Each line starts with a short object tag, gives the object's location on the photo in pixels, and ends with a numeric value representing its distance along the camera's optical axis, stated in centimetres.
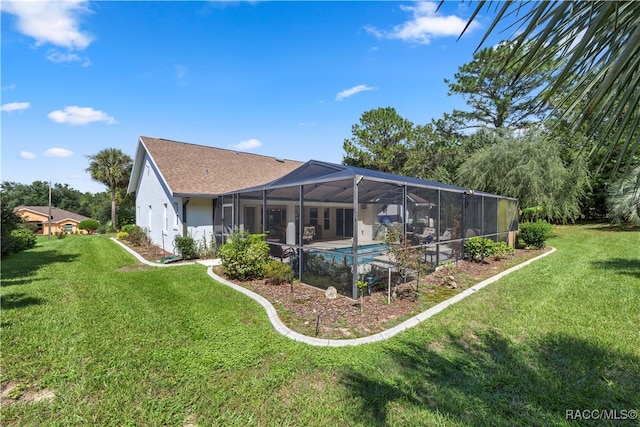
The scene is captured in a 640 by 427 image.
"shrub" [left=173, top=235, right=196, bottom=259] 1141
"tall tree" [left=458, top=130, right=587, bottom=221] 1620
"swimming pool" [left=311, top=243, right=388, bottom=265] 632
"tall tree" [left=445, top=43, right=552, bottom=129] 2419
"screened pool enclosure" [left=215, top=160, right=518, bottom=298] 677
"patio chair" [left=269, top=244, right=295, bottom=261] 877
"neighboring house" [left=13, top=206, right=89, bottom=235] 3950
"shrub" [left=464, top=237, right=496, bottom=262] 995
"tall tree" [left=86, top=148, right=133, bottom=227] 2756
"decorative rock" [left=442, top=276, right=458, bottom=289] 718
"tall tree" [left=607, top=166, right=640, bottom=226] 1667
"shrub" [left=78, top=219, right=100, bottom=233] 3095
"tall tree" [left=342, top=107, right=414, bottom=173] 2953
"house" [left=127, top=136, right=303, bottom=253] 1282
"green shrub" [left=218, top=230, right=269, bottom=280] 807
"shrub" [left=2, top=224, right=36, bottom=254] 1151
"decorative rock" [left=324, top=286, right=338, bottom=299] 627
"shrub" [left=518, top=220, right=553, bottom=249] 1278
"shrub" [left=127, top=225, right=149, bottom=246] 1608
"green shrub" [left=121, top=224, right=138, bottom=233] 1793
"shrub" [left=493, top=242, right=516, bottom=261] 1030
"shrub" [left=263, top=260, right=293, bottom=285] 755
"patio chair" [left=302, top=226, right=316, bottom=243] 1210
